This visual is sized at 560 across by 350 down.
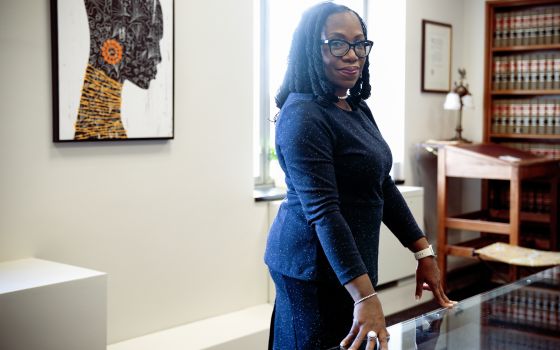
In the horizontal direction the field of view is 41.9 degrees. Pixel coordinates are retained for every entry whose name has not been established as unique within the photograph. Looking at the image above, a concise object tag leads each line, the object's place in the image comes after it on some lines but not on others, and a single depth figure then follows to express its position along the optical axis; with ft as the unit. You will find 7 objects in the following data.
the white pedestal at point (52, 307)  7.94
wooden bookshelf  18.45
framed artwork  9.80
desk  15.62
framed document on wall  17.89
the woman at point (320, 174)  5.64
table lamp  17.57
